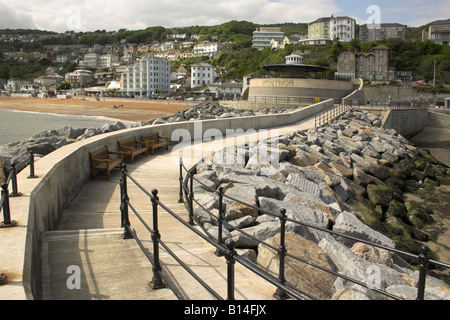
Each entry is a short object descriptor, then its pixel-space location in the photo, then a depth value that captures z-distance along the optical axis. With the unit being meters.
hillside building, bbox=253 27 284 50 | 167.25
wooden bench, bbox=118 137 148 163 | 10.45
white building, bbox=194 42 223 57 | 183.23
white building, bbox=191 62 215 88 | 119.56
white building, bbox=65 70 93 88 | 155.88
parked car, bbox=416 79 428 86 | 75.86
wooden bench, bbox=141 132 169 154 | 12.14
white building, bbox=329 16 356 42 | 136.00
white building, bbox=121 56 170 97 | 117.31
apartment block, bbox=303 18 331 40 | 138.75
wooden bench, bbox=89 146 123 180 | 8.58
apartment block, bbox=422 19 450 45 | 121.00
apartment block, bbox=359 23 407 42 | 140.88
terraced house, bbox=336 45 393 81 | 88.19
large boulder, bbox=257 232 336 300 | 4.66
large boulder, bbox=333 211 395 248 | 6.98
